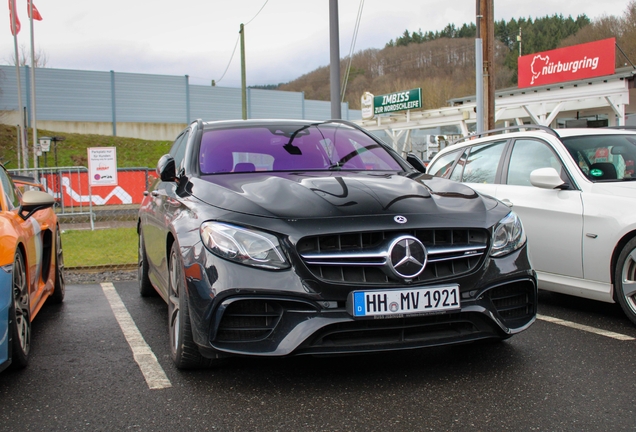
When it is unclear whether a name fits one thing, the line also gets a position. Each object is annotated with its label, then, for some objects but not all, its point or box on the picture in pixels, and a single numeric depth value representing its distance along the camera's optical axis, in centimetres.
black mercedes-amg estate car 333
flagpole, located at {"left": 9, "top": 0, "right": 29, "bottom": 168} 2935
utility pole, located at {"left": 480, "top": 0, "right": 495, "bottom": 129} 1296
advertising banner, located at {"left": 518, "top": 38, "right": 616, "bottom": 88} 2164
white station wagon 508
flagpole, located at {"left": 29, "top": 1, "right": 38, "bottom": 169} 3112
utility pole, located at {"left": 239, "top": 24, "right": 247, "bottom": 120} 2972
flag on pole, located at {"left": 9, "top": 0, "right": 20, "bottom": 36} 2939
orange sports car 358
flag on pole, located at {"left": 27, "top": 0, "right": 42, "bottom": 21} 3124
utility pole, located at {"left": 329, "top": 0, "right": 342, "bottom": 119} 1269
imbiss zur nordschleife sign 3177
